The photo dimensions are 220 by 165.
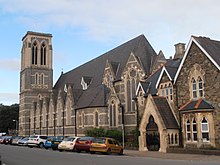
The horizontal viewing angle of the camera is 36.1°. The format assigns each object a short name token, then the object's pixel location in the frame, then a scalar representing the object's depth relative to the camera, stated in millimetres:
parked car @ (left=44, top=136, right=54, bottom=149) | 35219
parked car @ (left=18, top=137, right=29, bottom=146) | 43578
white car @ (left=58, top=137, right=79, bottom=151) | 29705
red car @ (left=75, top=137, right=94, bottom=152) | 28906
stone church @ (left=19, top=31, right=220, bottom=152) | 27797
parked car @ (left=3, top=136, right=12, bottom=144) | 52406
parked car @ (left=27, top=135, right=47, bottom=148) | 38969
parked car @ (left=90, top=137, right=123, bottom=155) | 26688
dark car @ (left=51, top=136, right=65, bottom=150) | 33528
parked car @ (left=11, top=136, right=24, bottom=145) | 48744
